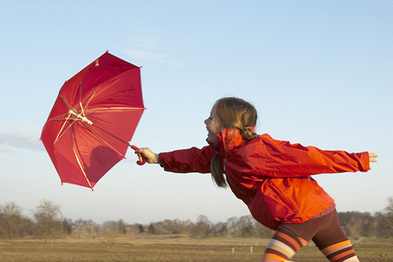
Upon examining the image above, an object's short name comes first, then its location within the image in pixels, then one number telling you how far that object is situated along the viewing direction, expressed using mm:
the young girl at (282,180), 3564
